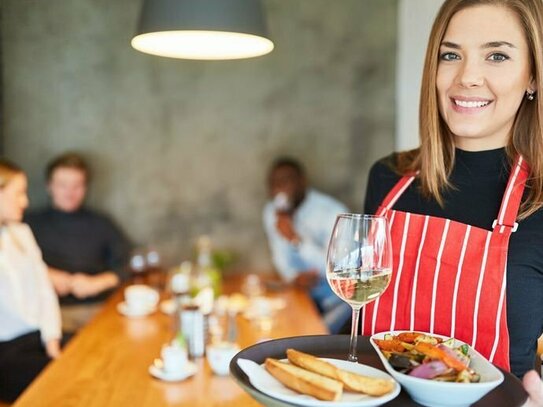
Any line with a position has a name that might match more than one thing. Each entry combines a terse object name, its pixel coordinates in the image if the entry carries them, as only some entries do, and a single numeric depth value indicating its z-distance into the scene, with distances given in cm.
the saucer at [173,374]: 199
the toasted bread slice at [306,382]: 92
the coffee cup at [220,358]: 203
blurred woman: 279
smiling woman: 136
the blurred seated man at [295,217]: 403
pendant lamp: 182
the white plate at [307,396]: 91
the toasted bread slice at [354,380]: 96
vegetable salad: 96
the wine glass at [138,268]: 357
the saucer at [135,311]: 296
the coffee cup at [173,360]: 202
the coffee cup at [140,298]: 300
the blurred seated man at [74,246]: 371
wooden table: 185
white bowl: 92
